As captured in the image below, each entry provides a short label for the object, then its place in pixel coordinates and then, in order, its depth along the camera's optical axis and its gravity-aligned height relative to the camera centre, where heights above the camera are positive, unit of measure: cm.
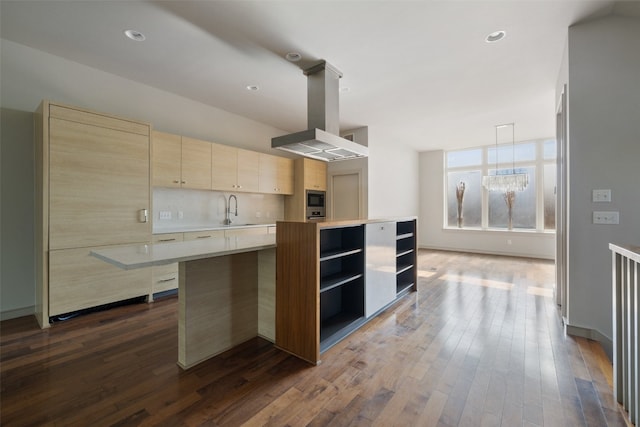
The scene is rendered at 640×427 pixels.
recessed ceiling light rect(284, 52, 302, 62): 295 +179
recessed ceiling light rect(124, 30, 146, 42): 257 +178
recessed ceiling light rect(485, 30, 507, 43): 257 +176
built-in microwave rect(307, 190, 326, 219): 573 +25
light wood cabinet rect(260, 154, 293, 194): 497 +80
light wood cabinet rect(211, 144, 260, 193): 422 +78
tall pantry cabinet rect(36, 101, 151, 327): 263 +14
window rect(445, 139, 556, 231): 637 +68
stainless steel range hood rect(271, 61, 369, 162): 298 +119
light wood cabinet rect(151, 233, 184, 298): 339 -78
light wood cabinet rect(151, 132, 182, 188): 352 +77
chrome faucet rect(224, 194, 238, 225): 472 +6
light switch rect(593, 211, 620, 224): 235 -2
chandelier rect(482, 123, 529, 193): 535 +69
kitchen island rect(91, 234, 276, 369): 188 -63
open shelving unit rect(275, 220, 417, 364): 208 -62
